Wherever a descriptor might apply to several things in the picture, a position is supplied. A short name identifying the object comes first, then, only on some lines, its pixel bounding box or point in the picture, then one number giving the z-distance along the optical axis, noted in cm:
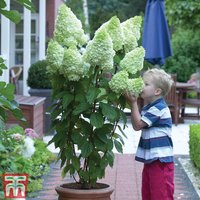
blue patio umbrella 1398
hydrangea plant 471
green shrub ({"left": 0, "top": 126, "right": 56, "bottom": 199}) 398
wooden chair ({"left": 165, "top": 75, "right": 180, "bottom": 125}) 1426
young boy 520
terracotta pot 486
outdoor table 1465
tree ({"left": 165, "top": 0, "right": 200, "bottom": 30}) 1678
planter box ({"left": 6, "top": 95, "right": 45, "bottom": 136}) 1031
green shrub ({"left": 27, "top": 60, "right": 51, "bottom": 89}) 1226
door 1757
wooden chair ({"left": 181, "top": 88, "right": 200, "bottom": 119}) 1486
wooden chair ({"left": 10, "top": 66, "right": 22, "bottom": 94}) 1665
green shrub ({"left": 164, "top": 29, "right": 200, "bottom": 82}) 2234
